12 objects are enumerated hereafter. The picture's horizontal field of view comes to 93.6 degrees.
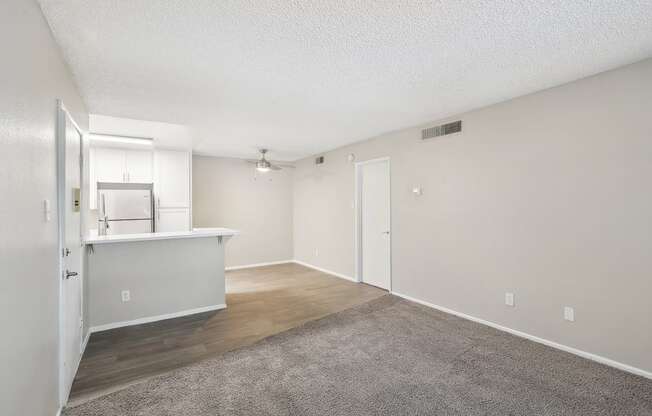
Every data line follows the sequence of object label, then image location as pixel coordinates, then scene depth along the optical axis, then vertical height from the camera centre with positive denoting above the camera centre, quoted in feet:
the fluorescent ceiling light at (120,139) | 15.30 +3.82
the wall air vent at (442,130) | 12.60 +3.38
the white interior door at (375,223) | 16.52 -0.77
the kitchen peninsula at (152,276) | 11.34 -2.58
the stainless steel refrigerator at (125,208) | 16.11 +0.26
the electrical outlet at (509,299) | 10.88 -3.27
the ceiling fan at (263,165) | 19.01 +2.85
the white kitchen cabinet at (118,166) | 16.70 +2.63
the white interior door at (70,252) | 6.85 -0.98
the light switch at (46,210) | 5.70 +0.07
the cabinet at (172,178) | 18.13 +2.04
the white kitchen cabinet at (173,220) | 18.13 -0.47
